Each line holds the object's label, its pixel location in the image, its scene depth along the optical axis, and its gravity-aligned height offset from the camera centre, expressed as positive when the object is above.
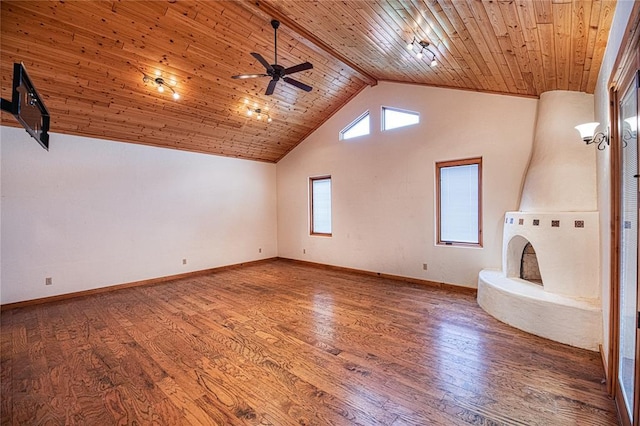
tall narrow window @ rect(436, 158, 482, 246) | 4.79 +0.14
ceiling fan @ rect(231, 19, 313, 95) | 3.53 +1.78
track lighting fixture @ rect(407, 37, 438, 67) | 3.37 +2.02
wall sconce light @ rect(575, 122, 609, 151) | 2.76 +0.77
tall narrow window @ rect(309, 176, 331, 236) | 7.10 +0.14
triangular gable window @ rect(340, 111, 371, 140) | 6.21 +1.86
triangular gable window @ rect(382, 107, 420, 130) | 5.47 +1.83
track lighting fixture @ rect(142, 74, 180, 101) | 4.18 +1.95
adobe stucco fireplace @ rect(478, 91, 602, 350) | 2.96 -0.37
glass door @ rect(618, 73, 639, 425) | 1.65 -0.28
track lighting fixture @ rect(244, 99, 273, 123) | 5.49 +1.99
